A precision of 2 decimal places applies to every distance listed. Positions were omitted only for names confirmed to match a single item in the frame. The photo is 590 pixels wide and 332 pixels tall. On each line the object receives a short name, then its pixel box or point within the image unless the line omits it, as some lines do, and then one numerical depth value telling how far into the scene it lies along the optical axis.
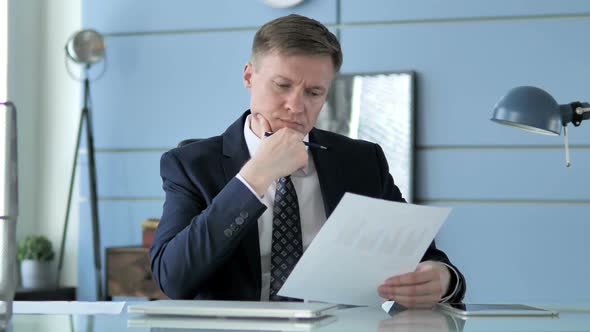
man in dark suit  3.00
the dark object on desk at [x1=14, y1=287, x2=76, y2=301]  5.53
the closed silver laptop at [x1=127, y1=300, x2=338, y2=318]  2.64
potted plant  5.87
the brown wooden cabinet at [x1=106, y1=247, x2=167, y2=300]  5.29
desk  2.58
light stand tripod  5.75
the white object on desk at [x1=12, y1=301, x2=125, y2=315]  2.83
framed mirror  5.35
